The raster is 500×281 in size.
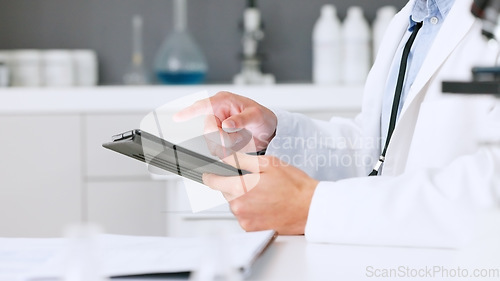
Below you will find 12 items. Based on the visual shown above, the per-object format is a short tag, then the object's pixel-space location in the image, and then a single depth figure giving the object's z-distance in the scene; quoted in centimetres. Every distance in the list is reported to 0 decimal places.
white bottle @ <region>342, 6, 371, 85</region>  295
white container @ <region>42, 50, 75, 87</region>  296
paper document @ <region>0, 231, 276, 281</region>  75
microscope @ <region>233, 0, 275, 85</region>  308
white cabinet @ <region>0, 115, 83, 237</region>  277
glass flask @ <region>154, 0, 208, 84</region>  299
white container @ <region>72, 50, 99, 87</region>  307
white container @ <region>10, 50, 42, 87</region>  297
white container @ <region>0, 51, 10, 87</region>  290
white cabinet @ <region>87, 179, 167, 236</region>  278
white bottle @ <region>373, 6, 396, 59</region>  300
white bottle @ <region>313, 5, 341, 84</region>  297
